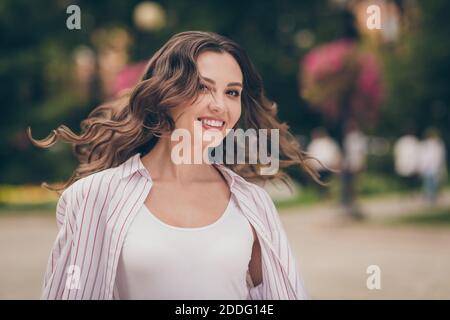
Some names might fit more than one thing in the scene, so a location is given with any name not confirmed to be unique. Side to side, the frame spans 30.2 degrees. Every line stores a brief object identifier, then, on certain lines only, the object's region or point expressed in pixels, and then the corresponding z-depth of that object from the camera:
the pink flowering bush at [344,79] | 14.66
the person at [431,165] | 17.72
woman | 2.71
